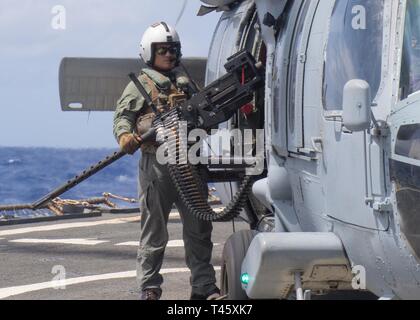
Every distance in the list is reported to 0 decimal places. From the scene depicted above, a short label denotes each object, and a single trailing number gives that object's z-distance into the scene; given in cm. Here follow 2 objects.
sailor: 1474
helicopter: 966
